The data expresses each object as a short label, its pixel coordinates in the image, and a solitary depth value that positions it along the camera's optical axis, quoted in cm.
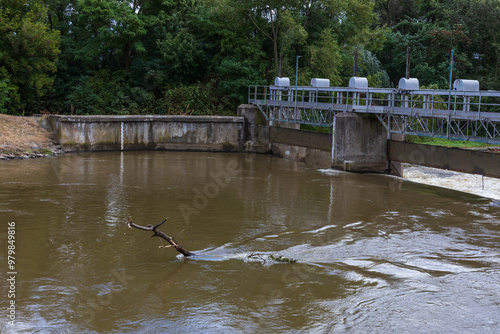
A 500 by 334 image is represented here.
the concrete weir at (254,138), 2375
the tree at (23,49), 3155
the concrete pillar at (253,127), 3136
